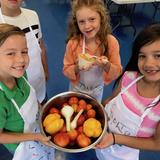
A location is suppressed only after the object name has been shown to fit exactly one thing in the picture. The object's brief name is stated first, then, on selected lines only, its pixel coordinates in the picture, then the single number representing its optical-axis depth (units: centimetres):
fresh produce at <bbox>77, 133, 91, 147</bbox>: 85
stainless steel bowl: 84
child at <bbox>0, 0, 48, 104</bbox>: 114
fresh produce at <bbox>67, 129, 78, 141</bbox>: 86
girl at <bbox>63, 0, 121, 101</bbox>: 117
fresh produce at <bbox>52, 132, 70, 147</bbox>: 84
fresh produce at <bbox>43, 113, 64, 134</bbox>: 86
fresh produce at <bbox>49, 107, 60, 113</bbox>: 92
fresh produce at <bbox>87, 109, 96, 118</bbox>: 93
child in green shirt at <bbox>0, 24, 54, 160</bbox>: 88
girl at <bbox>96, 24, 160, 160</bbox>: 88
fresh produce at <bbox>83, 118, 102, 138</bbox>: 86
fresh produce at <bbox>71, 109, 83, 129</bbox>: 88
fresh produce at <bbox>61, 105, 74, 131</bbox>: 88
